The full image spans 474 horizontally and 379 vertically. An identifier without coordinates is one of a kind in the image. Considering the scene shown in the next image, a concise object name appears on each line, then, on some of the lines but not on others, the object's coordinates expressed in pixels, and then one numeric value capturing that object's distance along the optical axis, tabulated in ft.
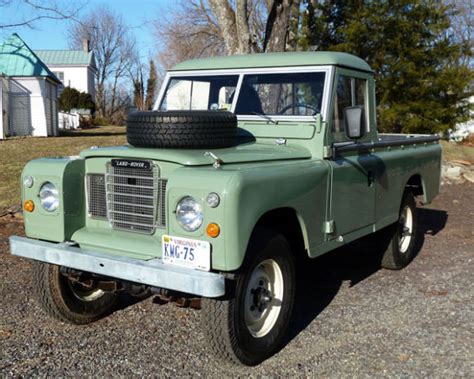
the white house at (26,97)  73.10
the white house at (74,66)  163.73
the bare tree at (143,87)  135.23
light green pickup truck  10.83
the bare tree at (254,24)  38.09
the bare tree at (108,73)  173.47
